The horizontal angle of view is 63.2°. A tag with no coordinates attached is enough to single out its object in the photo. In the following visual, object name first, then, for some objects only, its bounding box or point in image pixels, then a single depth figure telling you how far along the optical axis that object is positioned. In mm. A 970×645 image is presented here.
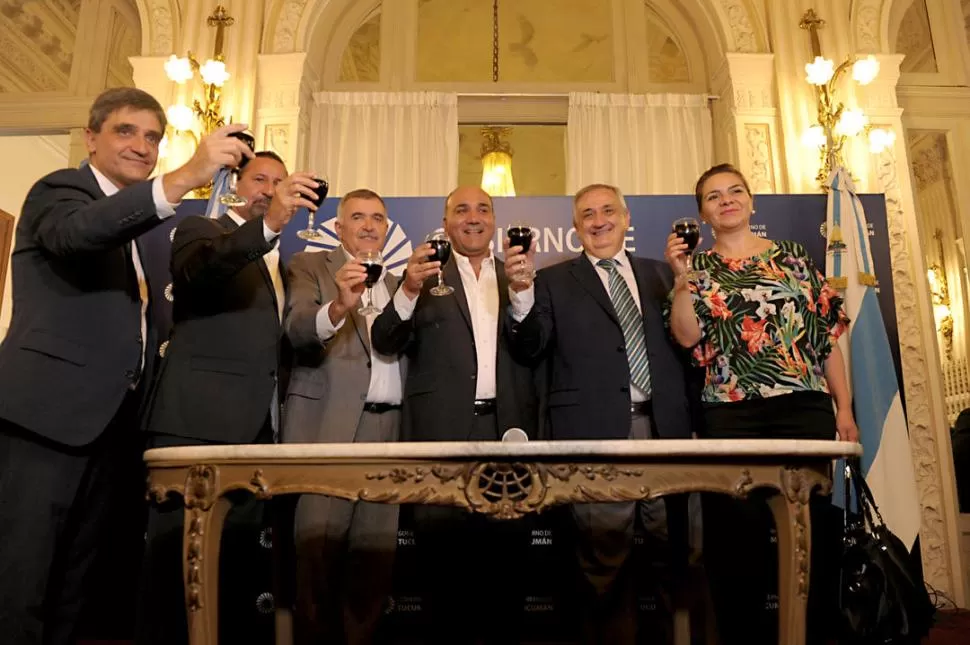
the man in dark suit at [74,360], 1715
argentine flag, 3363
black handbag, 1680
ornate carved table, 1459
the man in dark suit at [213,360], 1999
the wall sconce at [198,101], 4488
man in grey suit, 2385
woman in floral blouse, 2182
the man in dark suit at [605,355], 2203
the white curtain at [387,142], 5336
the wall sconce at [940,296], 5273
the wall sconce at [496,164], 5797
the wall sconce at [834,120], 4469
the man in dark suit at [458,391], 2291
